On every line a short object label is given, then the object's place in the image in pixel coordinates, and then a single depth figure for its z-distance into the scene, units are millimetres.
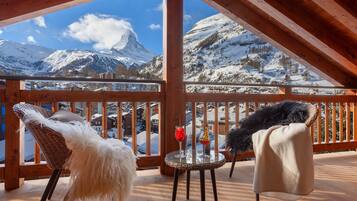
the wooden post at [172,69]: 2953
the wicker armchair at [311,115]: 2054
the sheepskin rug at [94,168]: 1580
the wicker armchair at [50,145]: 1645
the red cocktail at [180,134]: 2082
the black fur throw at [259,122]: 2578
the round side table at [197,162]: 1833
